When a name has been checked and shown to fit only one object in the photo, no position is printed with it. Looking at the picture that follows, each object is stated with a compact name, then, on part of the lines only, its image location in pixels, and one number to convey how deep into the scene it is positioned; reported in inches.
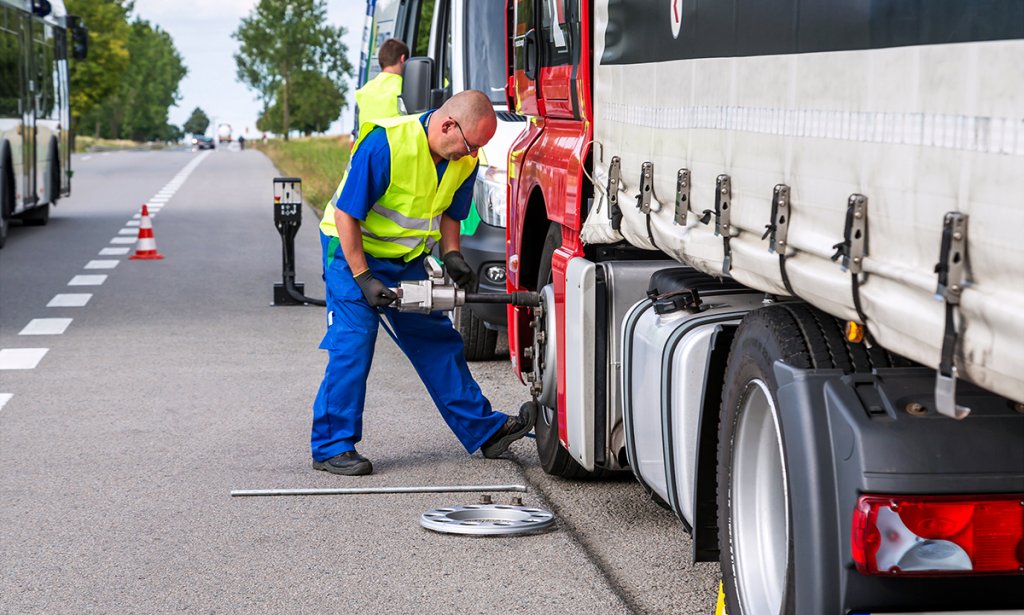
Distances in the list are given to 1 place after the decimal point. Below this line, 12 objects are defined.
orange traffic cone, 687.1
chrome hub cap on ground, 230.7
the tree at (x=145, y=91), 4731.5
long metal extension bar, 258.1
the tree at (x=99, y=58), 2989.7
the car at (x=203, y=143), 4402.3
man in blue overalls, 258.4
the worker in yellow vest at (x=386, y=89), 501.7
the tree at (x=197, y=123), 7431.1
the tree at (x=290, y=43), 3599.9
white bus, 764.0
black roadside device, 510.3
